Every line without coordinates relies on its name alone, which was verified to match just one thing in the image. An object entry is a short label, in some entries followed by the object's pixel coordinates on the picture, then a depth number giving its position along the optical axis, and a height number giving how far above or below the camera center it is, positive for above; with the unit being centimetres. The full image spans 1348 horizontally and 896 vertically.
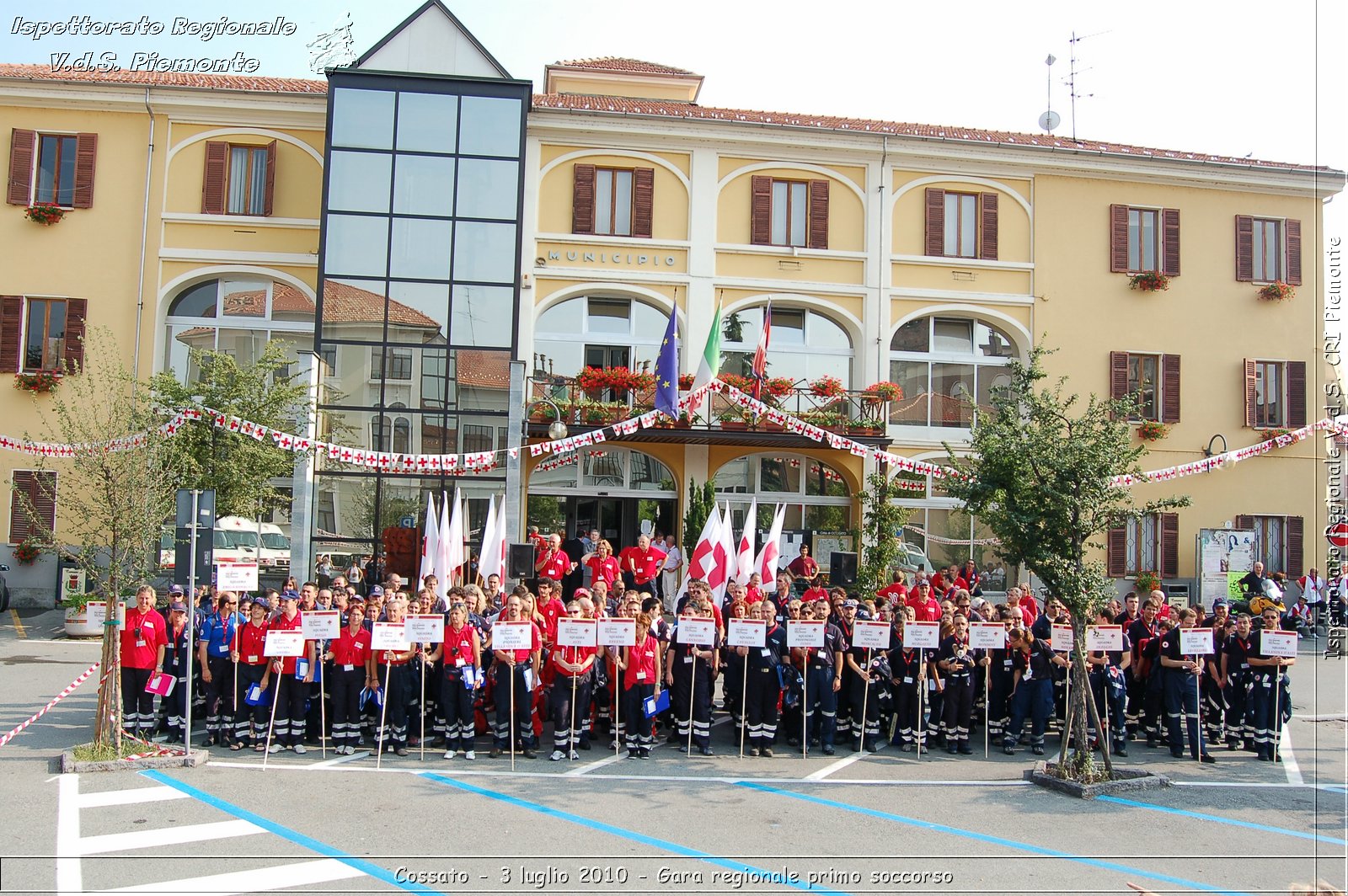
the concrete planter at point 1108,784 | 1026 -234
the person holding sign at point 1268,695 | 1235 -169
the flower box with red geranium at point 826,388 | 2367 +336
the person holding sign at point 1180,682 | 1237 -156
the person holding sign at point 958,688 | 1218 -167
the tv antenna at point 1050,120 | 2845 +1137
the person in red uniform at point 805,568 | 1844 -50
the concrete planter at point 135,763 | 1032 -239
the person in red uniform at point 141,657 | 1160 -147
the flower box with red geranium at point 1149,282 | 2605 +653
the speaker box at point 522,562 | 1767 -50
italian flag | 2125 +352
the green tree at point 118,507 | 1105 +16
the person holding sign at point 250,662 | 1149 -149
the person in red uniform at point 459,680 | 1141 -162
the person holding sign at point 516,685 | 1145 -166
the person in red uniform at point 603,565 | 1733 -51
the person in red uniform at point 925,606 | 1391 -84
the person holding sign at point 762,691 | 1191 -172
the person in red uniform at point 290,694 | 1145 -183
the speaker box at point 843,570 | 1806 -51
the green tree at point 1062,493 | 1086 +54
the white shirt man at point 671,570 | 2118 -72
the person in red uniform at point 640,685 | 1157 -164
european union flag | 2039 +303
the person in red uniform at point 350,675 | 1151 -160
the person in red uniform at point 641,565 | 1830 -53
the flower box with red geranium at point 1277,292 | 2647 +647
